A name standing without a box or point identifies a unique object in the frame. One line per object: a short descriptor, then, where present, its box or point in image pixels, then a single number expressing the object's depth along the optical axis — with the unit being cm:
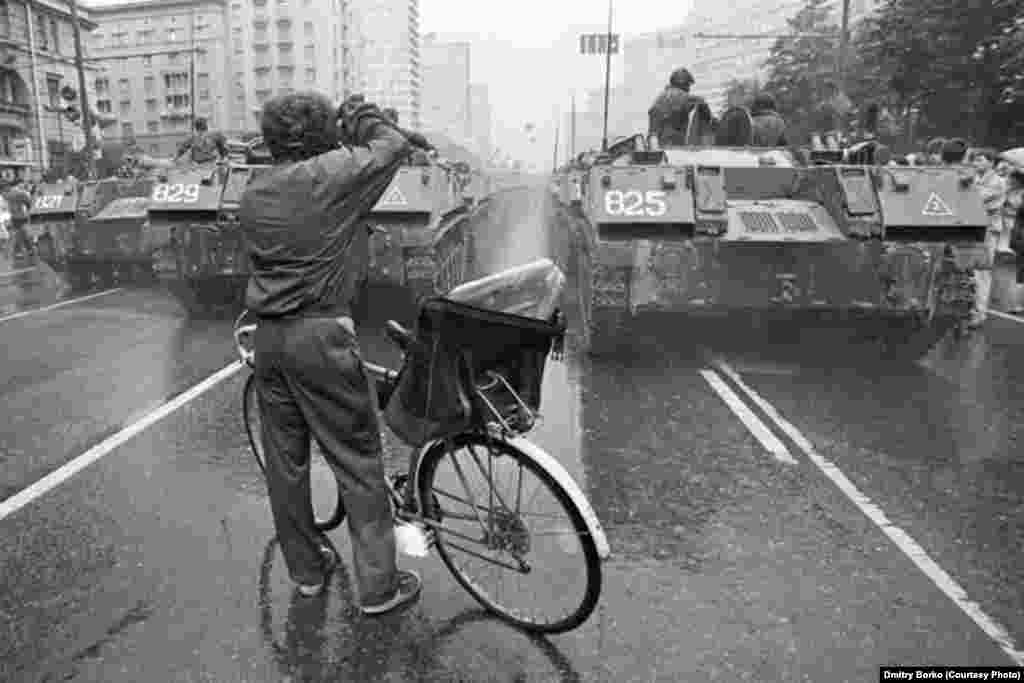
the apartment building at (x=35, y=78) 4678
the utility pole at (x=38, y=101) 4847
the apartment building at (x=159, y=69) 8044
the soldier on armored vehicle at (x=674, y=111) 1032
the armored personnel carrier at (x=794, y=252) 643
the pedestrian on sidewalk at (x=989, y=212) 860
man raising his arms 272
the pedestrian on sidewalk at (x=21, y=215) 1716
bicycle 273
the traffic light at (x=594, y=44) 2648
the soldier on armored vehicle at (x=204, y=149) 1100
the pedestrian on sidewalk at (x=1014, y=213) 945
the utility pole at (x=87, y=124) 2338
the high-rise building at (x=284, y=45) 8894
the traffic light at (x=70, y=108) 2446
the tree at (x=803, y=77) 3078
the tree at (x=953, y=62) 2034
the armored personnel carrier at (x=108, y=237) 1144
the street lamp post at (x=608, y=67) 1728
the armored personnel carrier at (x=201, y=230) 870
